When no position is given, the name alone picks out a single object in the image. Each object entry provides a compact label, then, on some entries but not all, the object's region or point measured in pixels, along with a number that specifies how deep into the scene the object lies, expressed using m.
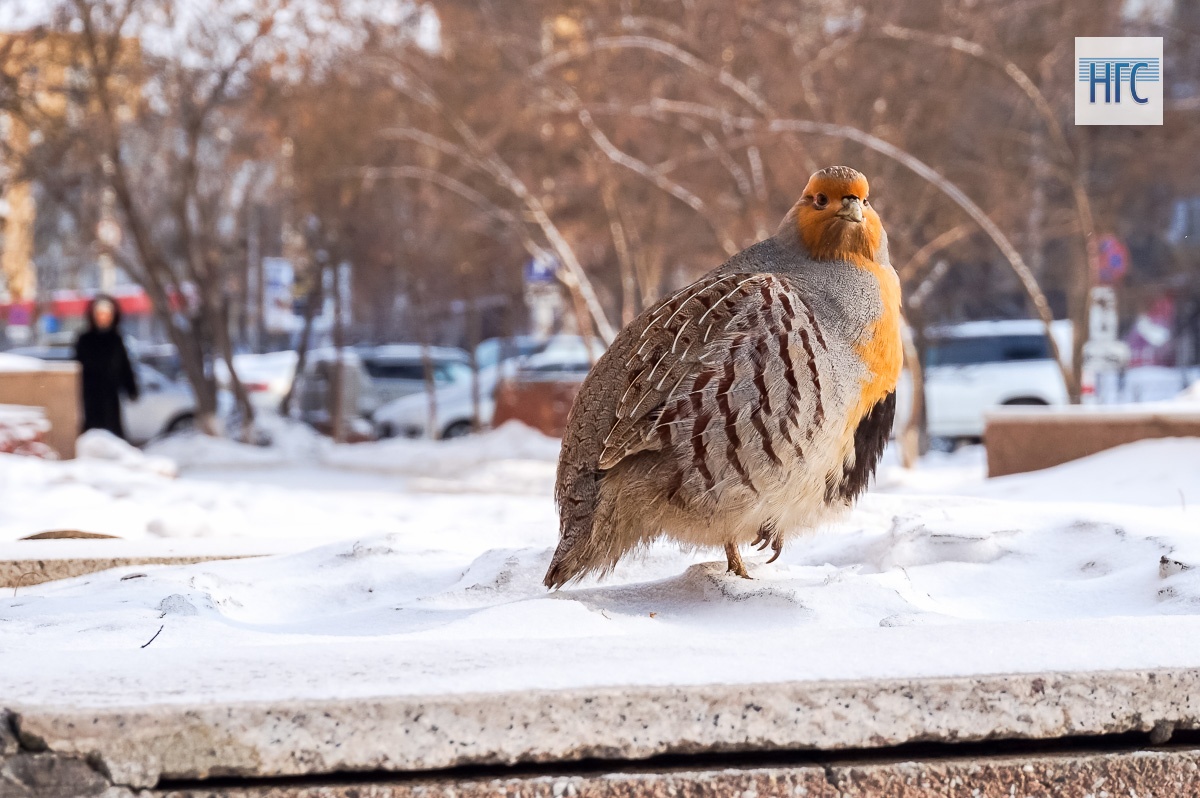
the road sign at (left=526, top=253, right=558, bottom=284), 19.50
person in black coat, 16.42
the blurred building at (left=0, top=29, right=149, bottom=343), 17.86
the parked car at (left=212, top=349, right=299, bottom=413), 27.78
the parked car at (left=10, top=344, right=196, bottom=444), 25.05
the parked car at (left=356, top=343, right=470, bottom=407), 27.03
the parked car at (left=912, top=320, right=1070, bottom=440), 21.12
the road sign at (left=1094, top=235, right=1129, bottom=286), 15.23
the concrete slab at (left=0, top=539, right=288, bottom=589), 4.46
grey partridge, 3.39
